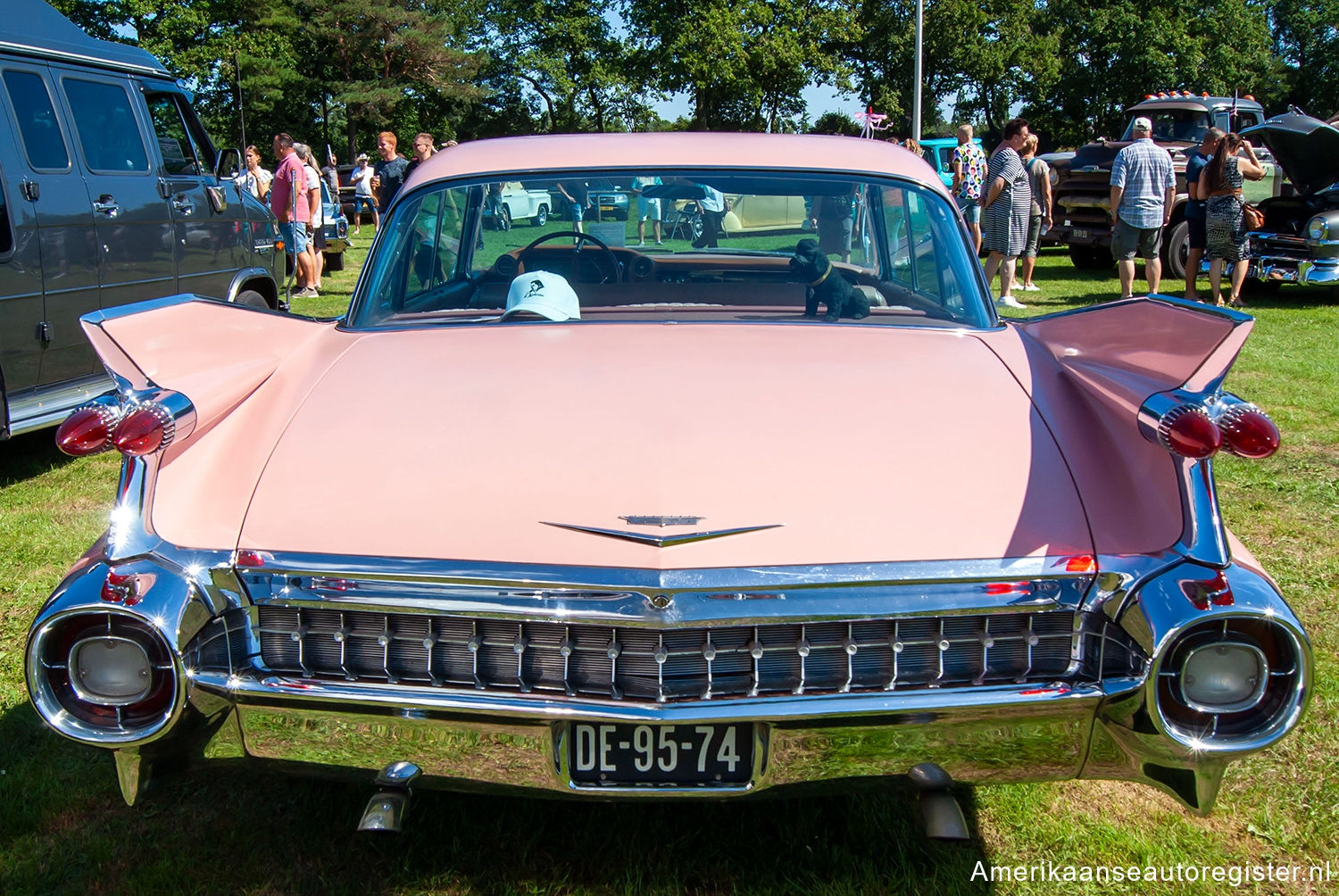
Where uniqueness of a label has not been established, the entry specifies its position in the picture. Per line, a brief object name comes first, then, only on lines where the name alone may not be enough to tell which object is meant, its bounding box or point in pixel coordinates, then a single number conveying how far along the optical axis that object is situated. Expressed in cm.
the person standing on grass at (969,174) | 1238
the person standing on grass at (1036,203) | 1149
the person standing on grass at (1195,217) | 1073
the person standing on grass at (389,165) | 1232
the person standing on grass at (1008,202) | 1000
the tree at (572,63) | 5712
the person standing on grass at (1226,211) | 1024
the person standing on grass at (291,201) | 1168
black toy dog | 309
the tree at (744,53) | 5059
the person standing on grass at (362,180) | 1665
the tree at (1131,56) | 4828
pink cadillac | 192
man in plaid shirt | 996
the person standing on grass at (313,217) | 1238
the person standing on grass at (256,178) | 1332
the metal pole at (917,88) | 3278
